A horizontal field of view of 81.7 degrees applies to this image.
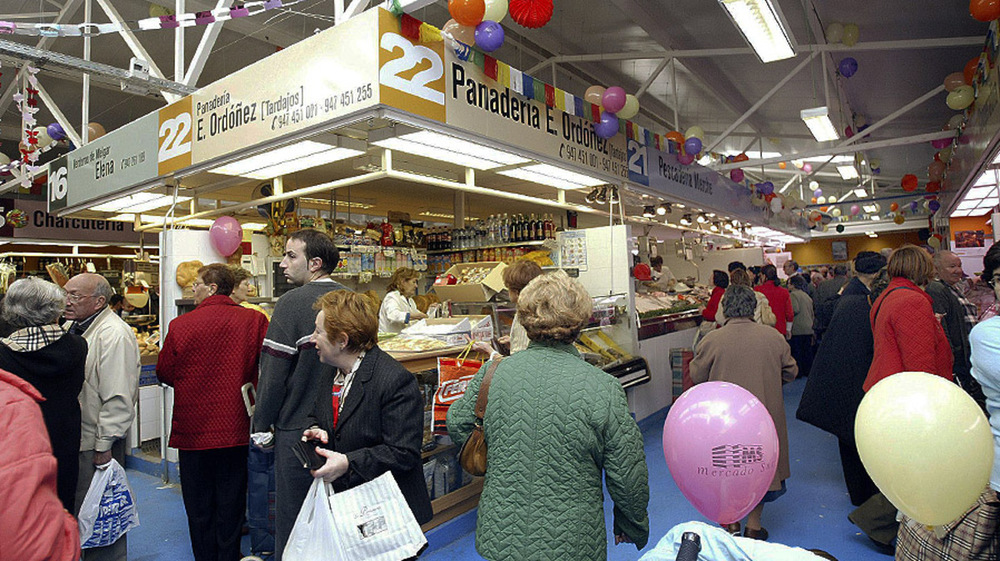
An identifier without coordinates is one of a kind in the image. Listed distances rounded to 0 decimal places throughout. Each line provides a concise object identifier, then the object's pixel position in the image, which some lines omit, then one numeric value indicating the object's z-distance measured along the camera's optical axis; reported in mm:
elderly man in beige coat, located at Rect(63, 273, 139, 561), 3121
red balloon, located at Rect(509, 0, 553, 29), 4008
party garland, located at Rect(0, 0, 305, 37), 4324
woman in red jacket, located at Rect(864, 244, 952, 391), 3250
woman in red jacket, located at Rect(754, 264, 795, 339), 7504
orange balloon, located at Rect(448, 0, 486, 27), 3768
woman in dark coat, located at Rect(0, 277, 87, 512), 2631
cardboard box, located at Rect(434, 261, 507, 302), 5883
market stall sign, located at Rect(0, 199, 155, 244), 9867
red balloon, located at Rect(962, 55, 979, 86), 6539
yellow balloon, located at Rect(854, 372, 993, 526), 1688
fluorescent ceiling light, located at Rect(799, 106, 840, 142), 6602
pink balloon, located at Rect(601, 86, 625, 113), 5730
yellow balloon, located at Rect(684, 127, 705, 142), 8242
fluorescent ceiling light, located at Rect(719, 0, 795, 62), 4434
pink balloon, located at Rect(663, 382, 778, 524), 2070
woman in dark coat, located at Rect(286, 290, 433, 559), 2156
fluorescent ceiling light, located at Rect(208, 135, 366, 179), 4148
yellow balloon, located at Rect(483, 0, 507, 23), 3951
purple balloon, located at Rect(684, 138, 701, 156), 8016
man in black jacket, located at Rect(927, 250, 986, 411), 4168
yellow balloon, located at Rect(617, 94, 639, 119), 6098
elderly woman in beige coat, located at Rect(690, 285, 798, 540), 3605
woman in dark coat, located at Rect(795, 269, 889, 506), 3809
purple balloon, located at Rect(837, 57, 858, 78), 6965
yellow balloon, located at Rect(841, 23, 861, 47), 6320
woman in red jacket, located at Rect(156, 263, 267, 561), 3354
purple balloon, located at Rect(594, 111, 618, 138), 5688
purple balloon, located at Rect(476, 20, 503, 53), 3908
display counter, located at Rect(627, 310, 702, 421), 6410
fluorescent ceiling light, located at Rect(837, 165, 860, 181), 10908
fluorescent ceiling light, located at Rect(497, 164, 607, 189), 5277
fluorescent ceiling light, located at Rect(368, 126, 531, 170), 3957
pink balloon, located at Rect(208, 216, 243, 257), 5129
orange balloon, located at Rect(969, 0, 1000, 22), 4762
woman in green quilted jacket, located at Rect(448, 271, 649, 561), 1824
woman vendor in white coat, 5840
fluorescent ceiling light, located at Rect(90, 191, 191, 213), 6055
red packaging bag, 3336
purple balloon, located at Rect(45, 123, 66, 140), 7324
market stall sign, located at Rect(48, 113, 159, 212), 5473
